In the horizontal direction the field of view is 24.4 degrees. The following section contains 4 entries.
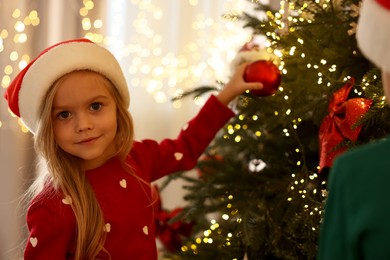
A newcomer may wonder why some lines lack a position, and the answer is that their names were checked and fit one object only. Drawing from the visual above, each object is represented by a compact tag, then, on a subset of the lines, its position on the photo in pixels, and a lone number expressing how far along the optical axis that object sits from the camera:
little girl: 1.40
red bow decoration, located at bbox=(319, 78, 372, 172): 1.40
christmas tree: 1.44
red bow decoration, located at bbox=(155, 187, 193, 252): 2.10
